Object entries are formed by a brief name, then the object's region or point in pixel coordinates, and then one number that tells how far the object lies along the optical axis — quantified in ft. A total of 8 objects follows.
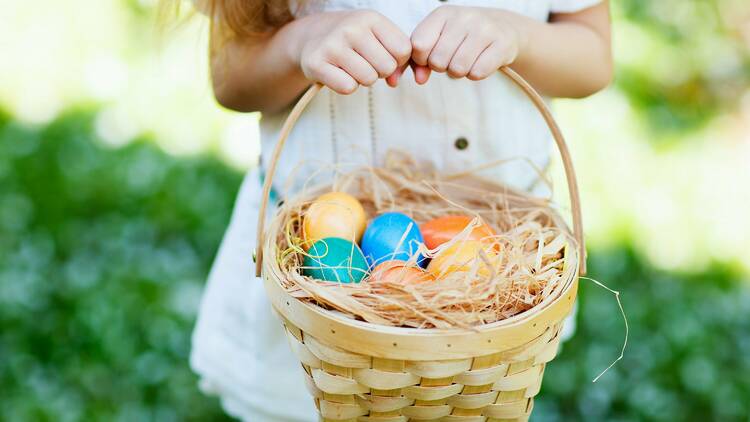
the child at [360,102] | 3.65
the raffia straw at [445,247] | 2.79
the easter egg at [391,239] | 3.37
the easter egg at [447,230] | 3.35
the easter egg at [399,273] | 3.05
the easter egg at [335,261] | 3.21
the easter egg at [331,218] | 3.43
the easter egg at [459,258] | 3.10
